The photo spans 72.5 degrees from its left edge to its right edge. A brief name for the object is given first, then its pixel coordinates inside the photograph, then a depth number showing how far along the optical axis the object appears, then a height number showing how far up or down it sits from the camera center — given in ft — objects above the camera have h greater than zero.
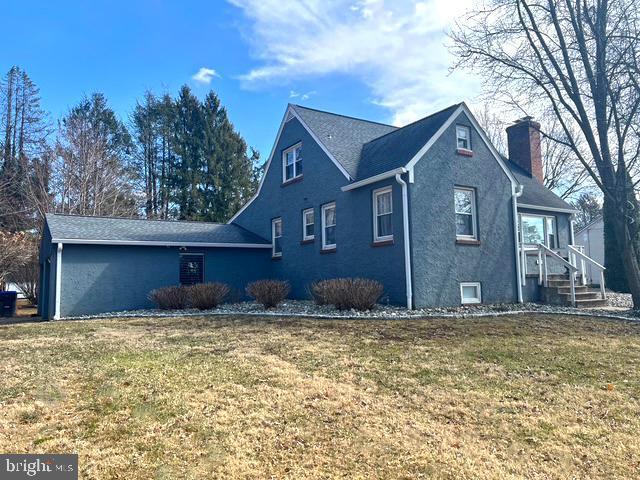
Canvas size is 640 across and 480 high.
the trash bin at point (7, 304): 56.31 -3.70
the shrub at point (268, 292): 41.65 -1.94
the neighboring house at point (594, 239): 90.68 +6.16
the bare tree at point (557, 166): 92.07 +22.32
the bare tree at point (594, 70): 38.32 +18.46
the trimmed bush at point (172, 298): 45.03 -2.55
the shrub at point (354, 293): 36.73 -1.88
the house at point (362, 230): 39.91 +4.55
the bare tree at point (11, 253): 64.85 +3.30
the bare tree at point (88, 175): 83.30 +19.43
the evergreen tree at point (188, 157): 105.60 +29.07
